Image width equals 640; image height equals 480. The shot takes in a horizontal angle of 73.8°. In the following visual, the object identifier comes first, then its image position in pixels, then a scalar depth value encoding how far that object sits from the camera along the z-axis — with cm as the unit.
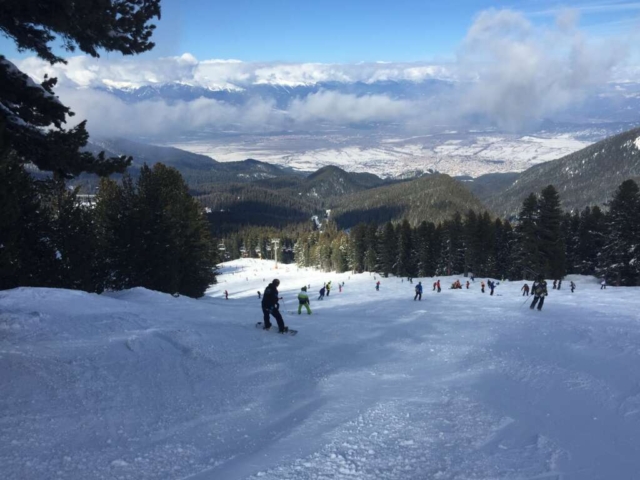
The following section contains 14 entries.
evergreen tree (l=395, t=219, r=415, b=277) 7119
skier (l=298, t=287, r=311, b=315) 2131
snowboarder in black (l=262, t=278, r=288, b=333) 1471
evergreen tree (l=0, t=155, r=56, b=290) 2311
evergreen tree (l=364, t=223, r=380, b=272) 7931
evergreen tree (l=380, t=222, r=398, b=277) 7312
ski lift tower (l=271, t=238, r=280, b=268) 13150
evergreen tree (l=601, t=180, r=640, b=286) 4347
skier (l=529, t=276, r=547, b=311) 2106
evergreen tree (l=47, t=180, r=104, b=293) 2636
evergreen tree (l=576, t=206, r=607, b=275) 5575
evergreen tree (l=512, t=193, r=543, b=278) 4856
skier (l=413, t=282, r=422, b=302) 3069
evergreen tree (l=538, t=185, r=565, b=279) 4797
